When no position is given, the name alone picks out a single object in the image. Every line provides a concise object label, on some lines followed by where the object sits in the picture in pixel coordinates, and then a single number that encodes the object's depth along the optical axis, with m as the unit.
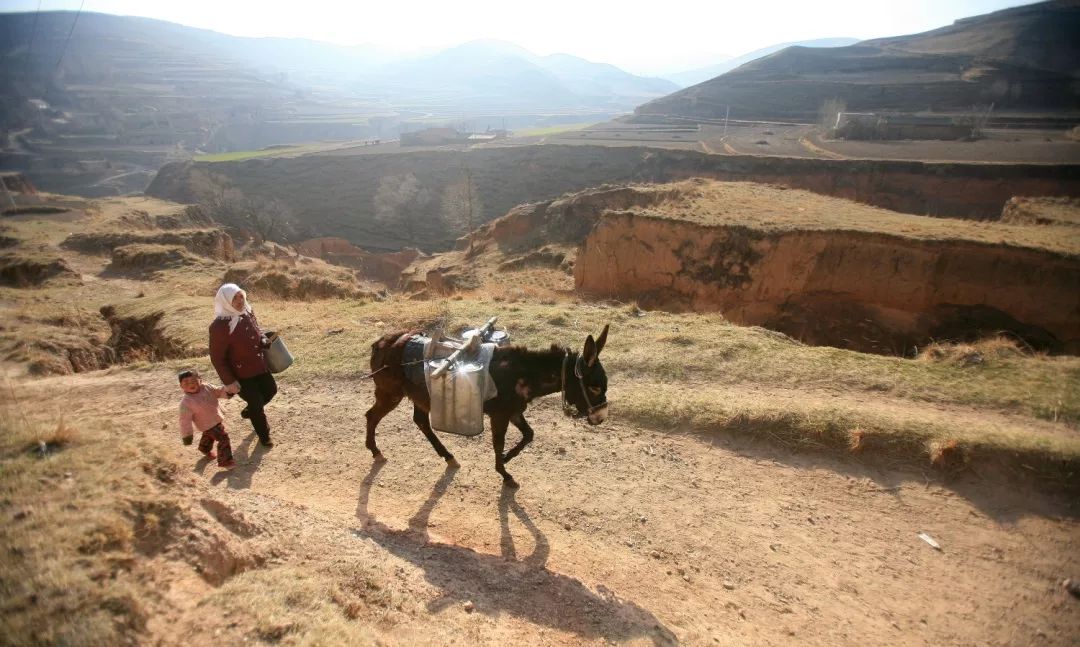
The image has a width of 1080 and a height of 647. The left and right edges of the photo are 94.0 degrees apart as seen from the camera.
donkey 5.25
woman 5.87
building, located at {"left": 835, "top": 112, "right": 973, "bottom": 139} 46.62
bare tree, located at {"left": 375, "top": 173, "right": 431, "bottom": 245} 51.12
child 5.79
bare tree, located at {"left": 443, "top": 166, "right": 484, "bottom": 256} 50.19
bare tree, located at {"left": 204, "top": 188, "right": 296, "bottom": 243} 49.49
